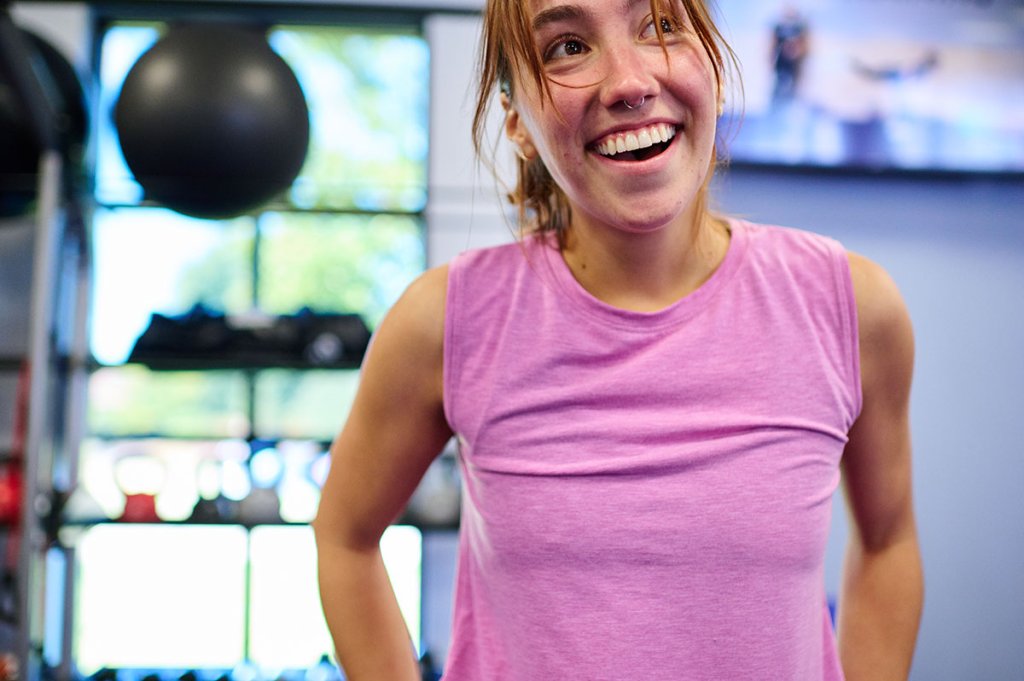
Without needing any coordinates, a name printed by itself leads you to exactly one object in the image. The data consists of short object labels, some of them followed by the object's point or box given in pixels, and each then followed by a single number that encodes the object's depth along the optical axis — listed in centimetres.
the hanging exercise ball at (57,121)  273
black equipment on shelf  323
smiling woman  83
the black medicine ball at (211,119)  206
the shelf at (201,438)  362
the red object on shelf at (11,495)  319
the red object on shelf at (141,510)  321
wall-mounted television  352
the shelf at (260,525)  317
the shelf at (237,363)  323
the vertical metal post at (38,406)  280
